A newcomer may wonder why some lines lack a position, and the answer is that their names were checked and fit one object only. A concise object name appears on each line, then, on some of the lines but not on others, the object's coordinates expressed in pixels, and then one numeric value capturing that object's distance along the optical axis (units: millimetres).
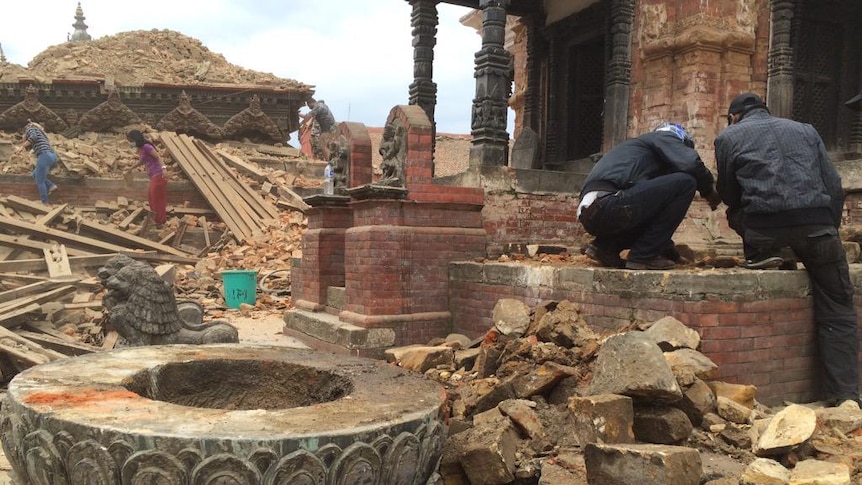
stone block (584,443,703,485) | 2555
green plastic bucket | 9500
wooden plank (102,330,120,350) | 6137
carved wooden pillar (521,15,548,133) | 10242
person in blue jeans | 13555
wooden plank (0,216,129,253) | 11289
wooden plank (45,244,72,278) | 9734
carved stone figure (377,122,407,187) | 6191
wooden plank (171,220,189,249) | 12961
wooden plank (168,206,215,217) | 13859
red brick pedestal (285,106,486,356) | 5832
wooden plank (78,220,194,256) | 12078
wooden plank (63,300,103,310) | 8180
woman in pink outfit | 13328
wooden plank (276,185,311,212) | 14279
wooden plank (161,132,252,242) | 13125
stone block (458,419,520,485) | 2949
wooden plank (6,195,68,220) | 12641
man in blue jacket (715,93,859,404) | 4102
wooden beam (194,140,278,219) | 13752
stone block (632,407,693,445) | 3154
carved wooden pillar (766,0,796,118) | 7398
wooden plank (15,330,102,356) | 6291
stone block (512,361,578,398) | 3678
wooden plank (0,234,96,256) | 10766
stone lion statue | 5277
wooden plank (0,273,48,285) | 9032
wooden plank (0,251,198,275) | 9750
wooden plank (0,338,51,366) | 5844
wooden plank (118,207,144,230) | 12891
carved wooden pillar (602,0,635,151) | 8133
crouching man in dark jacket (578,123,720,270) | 4461
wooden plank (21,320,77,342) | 7180
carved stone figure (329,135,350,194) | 7395
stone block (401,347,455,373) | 4910
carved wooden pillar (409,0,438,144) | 8555
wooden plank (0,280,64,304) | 7602
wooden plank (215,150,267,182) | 15539
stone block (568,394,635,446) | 2992
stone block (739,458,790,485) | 2590
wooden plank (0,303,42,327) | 6773
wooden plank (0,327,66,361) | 6121
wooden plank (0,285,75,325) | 7112
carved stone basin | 2082
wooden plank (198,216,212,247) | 12984
